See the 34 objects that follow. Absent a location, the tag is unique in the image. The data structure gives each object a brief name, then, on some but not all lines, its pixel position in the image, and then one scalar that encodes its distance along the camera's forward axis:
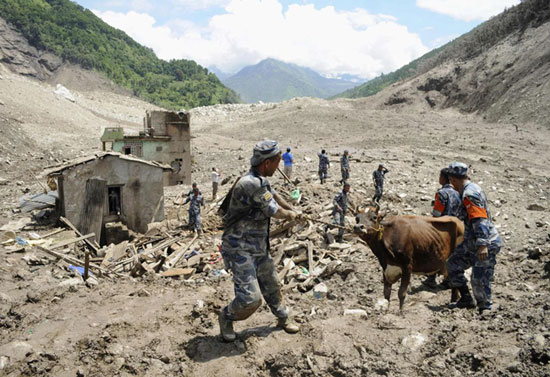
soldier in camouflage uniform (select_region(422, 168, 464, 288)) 5.82
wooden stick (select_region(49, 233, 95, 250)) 9.23
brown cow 4.79
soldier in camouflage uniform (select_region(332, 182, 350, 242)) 9.32
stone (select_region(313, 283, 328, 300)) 6.37
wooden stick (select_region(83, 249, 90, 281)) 7.22
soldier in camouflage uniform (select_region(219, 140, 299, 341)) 3.91
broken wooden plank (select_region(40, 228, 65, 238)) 10.02
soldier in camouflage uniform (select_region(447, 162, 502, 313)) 4.58
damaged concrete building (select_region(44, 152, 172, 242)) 11.01
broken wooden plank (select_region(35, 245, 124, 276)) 8.34
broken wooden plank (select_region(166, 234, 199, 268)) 8.94
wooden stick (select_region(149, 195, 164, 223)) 12.37
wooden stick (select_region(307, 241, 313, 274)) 7.81
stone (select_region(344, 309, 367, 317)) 4.77
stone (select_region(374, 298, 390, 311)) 5.30
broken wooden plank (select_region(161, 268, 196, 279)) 8.13
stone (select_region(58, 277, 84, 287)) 6.51
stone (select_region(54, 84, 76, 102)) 42.21
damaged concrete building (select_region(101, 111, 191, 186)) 20.58
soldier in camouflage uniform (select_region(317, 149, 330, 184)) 13.76
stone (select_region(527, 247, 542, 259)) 6.98
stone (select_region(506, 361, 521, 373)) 3.14
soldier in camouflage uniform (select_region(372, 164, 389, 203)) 11.37
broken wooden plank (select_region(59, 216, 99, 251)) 10.38
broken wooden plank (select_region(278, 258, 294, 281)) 7.38
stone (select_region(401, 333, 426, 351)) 3.83
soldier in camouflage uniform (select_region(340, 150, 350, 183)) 13.60
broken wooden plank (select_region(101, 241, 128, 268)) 9.42
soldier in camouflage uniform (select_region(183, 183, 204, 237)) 10.98
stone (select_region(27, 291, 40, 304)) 5.67
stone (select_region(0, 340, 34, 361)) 3.95
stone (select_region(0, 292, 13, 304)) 5.49
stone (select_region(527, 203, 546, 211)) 10.75
